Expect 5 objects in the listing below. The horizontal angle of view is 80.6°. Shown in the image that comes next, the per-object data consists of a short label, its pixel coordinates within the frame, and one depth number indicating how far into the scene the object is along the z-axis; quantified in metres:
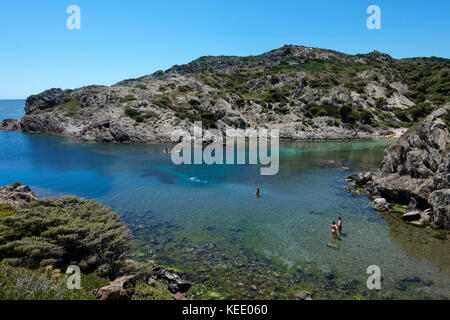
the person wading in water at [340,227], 24.45
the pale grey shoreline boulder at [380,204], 30.83
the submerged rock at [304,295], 15.62
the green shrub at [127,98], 105.75
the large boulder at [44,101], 127.00
